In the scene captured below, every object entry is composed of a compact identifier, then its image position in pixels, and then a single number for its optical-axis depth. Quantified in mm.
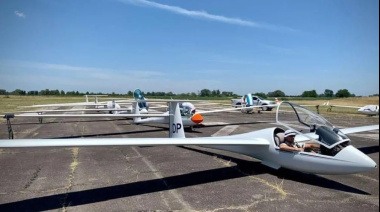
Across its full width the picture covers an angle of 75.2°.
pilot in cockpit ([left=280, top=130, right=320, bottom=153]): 6074
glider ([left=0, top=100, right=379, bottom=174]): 5238
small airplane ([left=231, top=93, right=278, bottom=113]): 33047
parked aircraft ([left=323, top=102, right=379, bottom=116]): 25906
